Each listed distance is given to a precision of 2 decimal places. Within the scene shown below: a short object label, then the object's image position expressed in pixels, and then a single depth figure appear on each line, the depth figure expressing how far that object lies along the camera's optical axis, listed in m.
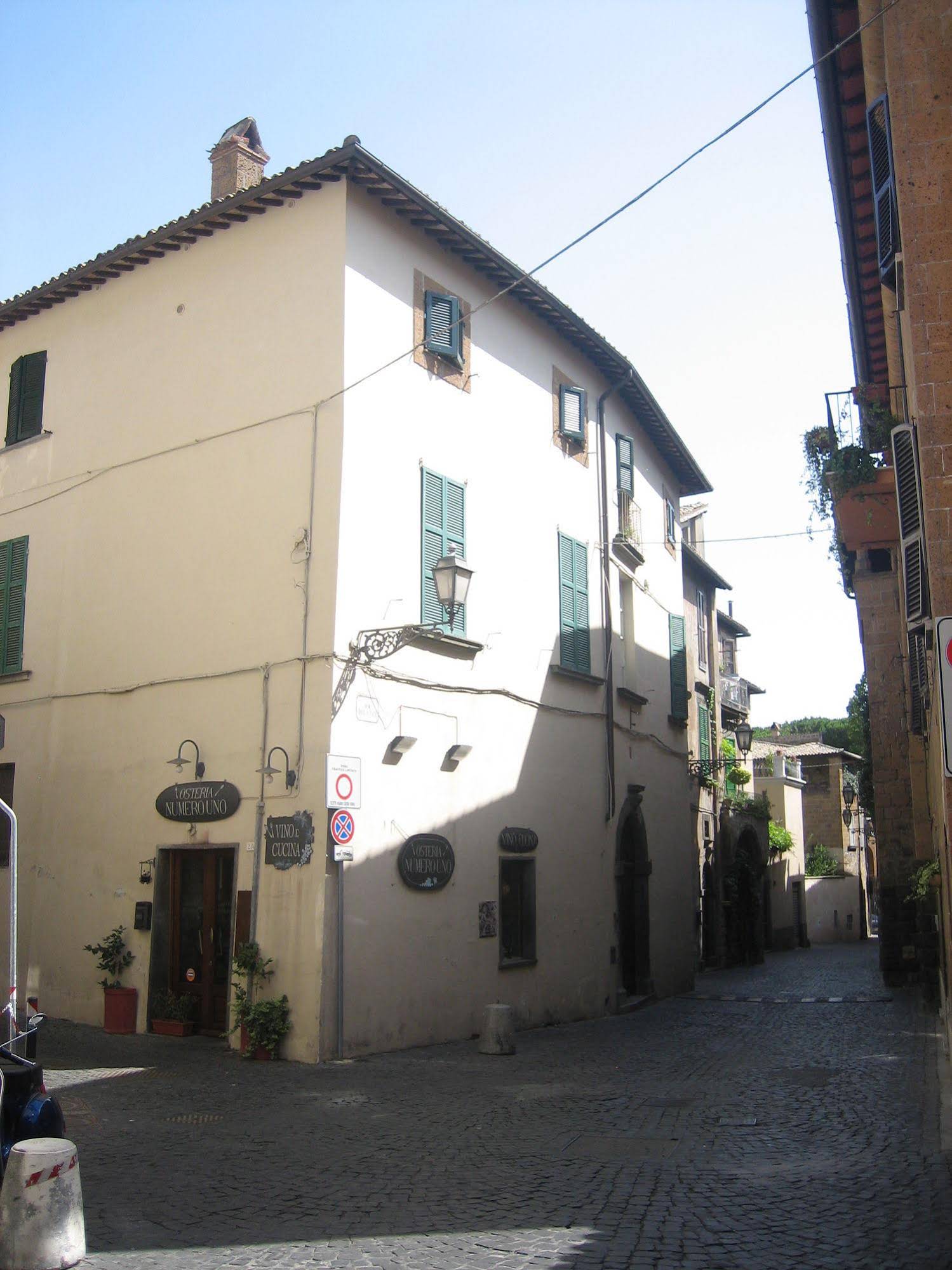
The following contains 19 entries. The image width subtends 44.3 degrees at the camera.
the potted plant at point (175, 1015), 12.37
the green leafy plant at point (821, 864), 41.69
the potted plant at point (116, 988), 12.74
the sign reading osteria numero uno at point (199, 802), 12.27
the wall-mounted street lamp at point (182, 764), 12.65
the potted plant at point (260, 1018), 11.11
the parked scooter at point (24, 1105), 5.44
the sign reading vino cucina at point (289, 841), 11.43
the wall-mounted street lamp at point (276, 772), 11.70
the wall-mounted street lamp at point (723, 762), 23.88
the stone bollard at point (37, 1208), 5.00
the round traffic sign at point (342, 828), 11.37
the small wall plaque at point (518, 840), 14.43
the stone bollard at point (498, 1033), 11.98
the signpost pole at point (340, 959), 11.27
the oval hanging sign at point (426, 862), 12.52
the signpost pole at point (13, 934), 5.69
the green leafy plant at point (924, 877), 13.27
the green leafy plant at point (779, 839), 33.03
